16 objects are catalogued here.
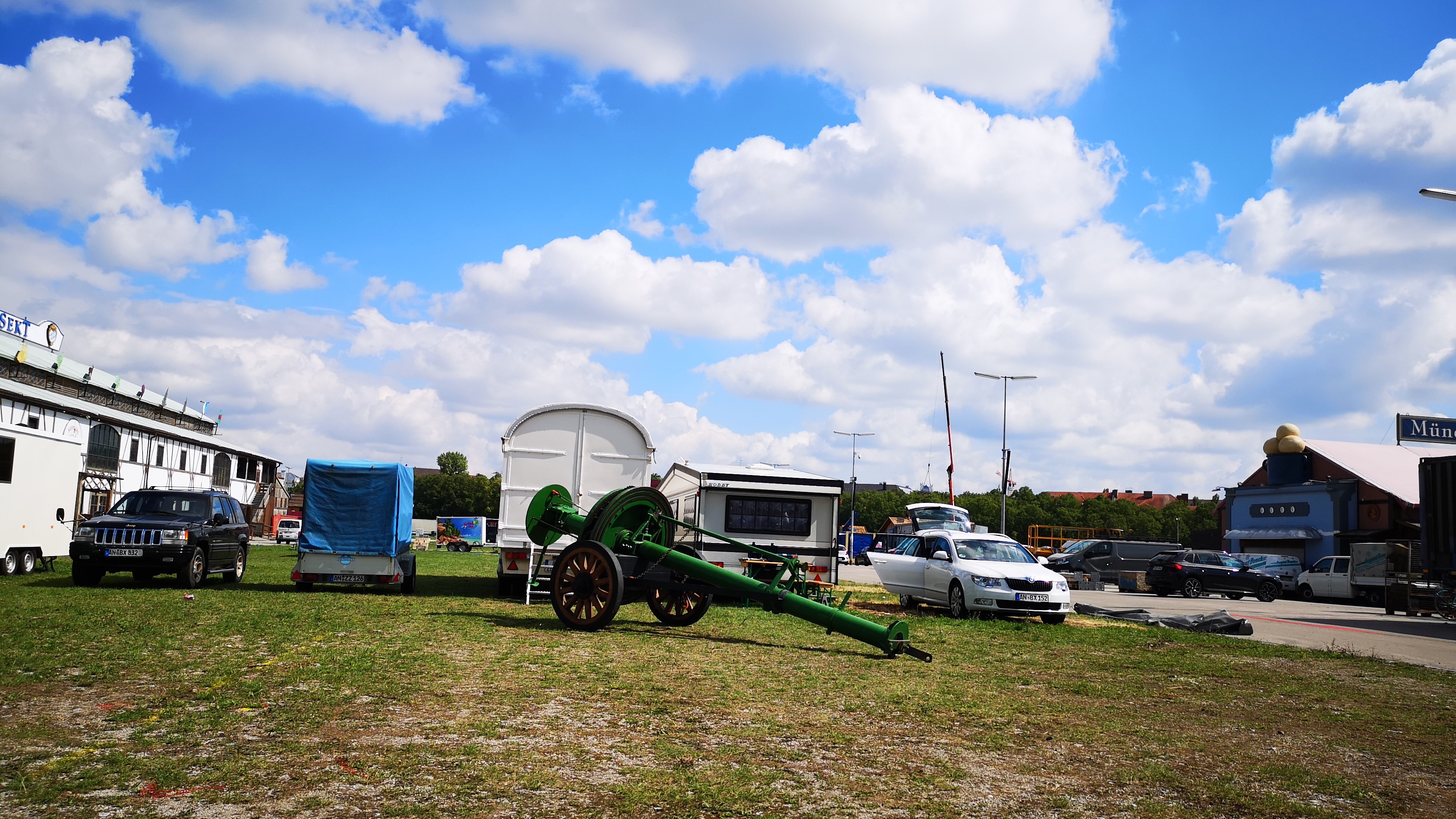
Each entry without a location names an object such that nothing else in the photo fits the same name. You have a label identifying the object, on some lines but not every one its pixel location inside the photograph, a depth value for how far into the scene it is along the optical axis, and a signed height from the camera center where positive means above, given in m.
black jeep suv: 16.77 -0.82
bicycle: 20.83 -1.05
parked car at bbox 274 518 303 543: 51.25 -1.69
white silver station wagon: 16.30 -0.80
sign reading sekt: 53.09 +8.42
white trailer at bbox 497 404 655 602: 16.98 +0.95
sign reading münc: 31.72 +3.83
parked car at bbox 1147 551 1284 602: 30.86 -1.13
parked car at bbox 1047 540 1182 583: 37.22 -0.82
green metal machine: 12.06 -0.72
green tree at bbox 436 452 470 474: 162.88 +6.58
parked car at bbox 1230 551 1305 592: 35.19 -0.75
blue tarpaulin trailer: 17.20 -0.44
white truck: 29.19 -0.90
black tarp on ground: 16.45 -1.38
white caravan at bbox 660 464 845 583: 18.78 +0.15
